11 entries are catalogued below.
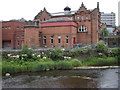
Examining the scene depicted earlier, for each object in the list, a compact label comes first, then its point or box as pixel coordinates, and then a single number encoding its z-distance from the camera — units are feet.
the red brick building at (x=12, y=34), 125.70
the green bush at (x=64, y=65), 66.59
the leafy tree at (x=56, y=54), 77.66
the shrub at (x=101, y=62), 74.49
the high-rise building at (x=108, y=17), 411.54
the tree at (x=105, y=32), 184.51
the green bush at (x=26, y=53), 74.49
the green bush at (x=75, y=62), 70.39
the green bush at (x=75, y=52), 81.36
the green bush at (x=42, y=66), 64.03
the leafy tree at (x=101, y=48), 82.43
